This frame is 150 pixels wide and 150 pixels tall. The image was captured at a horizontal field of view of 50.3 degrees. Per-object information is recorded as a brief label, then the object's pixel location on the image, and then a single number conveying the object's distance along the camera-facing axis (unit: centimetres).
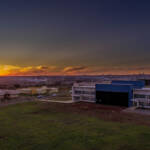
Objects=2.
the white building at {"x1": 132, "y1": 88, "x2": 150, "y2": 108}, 3753
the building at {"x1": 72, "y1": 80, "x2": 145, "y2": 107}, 4040
